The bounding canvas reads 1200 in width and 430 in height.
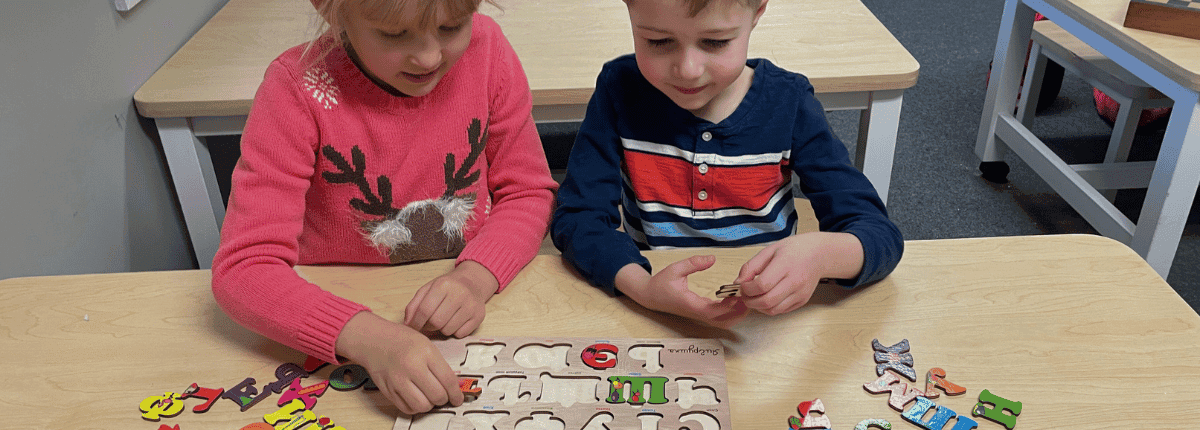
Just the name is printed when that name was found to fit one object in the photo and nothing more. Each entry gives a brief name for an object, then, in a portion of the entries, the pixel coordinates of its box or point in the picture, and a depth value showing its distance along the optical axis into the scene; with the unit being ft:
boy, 2.38
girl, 2.30
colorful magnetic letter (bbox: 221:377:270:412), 2.14
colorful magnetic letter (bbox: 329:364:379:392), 2.21
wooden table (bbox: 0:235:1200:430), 2.09
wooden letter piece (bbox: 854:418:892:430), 1.98
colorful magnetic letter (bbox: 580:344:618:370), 2.22
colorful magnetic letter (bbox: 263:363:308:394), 2.20
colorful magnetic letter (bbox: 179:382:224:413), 2.16
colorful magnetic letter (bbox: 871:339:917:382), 2.15
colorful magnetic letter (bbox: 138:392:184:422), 2.11
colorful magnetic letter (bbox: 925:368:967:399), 2.08
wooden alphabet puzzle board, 2.05
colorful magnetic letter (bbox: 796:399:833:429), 2.00
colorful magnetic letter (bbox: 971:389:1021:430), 1.97
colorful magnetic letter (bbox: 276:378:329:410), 2.15
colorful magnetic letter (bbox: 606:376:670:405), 2.10
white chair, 6.02
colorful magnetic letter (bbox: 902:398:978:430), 1.98
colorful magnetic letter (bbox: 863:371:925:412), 2.06
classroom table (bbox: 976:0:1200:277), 4.47
